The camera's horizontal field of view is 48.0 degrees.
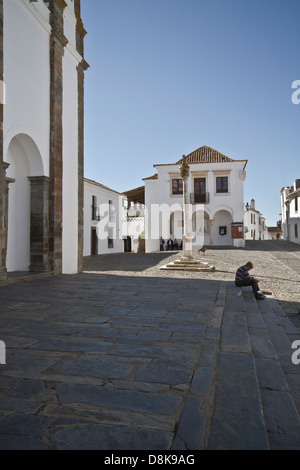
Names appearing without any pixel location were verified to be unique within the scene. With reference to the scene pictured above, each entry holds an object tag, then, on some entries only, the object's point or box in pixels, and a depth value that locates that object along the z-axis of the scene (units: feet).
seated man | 20.83
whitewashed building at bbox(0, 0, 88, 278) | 23.52
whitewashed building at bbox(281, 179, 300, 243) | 92.73
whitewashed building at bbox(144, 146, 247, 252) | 86.22
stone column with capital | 37.83
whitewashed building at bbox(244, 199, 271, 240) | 130.73
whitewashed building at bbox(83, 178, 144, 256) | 78.64
